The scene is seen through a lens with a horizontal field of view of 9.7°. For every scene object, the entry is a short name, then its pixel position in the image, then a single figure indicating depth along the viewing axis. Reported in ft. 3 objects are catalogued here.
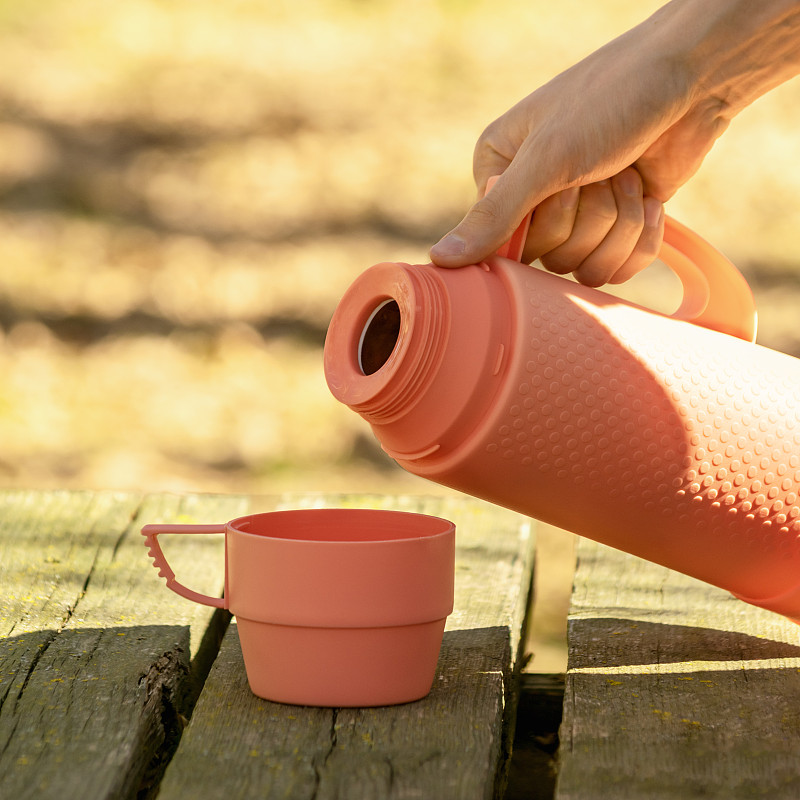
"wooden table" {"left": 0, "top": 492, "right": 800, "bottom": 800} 6.15
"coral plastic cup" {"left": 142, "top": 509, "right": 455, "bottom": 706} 6.30
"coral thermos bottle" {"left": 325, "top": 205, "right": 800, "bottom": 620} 6.37
